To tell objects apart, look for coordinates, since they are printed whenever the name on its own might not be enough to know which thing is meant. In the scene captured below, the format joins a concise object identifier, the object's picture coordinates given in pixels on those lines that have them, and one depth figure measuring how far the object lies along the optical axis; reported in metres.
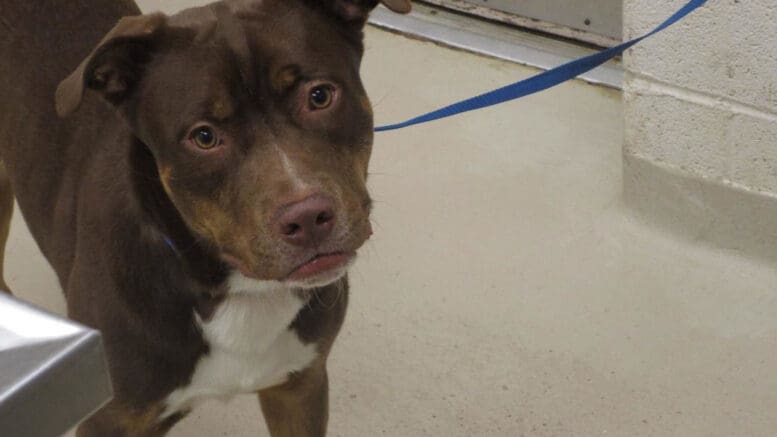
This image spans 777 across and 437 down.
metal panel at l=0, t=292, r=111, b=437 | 0.74
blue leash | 2.43
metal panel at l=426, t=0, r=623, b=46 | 4.03
